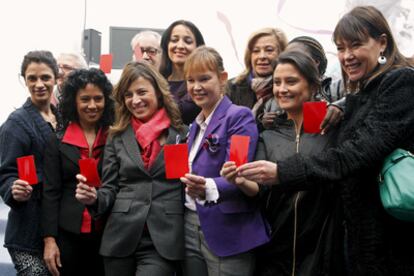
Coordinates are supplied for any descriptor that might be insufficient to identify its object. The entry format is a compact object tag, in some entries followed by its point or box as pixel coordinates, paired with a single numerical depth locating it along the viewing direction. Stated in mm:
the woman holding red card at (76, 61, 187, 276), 2357
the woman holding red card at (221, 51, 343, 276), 2145
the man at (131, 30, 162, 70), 3594
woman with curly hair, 2619
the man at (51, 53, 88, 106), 3702
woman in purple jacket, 2209
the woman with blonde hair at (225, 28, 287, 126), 2916
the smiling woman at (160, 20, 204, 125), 3191
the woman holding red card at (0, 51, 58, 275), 2646
